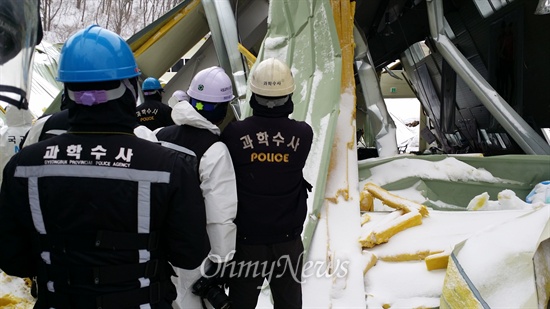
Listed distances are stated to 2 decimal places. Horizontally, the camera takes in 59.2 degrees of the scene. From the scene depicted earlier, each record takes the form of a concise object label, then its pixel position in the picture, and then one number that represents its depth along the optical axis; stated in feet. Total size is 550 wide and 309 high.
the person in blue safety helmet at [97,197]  4.57
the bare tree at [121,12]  73.26
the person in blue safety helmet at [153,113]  15.11
